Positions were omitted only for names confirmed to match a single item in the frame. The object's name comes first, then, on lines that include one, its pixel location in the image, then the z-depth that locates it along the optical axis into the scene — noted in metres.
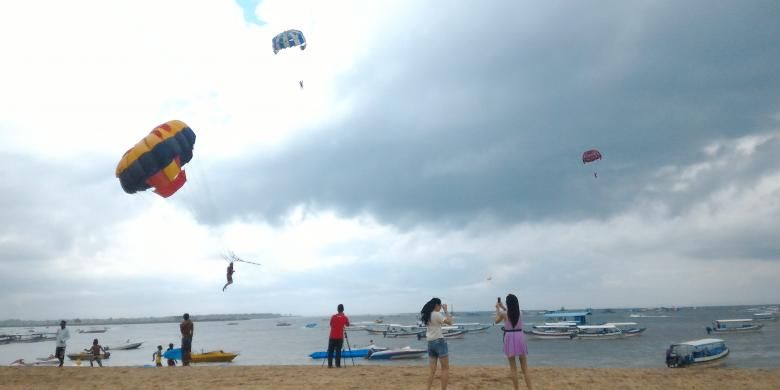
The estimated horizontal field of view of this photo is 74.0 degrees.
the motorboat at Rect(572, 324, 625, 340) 65.31
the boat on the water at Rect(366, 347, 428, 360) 36.29
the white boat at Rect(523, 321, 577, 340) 66.81
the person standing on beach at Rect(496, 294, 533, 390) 8.61
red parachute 32.96
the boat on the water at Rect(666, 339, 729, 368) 28.58
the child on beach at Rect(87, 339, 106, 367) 21.05
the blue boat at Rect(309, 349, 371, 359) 35.00
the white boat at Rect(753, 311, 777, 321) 131.88
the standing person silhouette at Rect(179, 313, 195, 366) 17.61
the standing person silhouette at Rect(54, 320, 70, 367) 18.80
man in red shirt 14.55
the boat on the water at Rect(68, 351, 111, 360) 46.01
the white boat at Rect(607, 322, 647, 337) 69.74
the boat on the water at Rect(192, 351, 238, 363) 32.53
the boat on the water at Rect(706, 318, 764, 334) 78.38
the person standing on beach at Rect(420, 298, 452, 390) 8.82
